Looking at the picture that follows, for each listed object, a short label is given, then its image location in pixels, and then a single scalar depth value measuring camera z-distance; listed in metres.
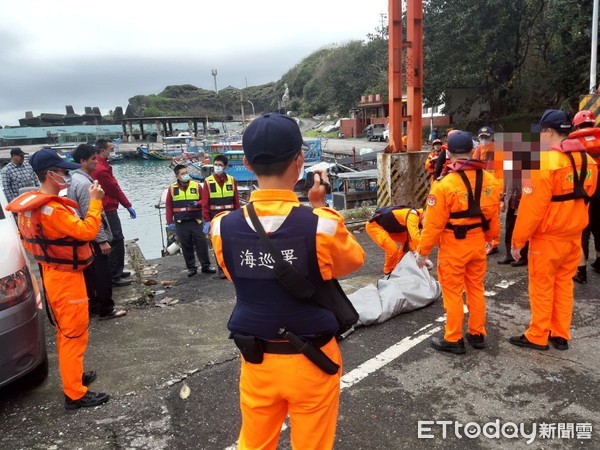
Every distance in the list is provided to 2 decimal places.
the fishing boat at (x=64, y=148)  47.76
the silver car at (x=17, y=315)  2.95
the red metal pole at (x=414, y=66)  8.16
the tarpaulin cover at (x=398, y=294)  4.39
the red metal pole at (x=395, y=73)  8.12
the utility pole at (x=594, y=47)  12.84
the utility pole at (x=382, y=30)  47.06
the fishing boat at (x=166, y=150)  51.38
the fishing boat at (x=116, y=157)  52.35
